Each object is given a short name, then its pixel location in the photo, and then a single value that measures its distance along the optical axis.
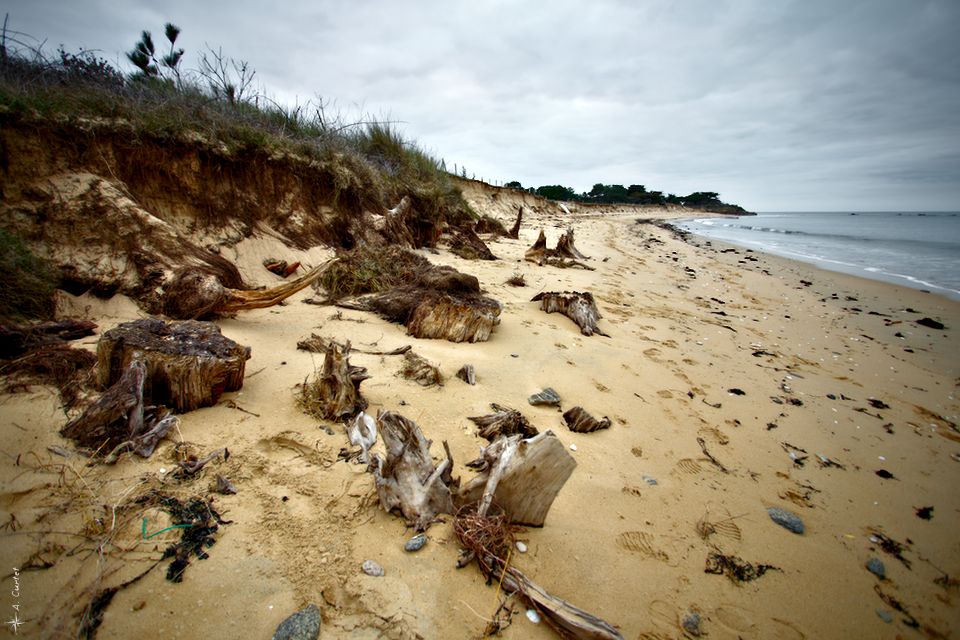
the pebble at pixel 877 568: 2.23
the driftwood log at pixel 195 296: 3.79
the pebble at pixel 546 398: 3.32
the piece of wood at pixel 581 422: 3.05
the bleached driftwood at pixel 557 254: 9.69
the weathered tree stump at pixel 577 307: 5.23
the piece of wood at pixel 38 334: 2.65
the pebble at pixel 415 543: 1.82
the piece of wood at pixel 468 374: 3.42
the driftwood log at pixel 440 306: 4.38
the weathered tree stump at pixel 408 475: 1.97
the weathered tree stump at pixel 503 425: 2.74
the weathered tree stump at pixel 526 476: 1.93
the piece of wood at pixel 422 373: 3.27
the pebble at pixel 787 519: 2.45
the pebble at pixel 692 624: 1.73
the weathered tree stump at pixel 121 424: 2.08
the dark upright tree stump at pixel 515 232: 14.49
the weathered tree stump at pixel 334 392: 2.67
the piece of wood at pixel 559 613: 1.53
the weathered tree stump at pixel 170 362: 2.42
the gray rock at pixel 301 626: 1.45
